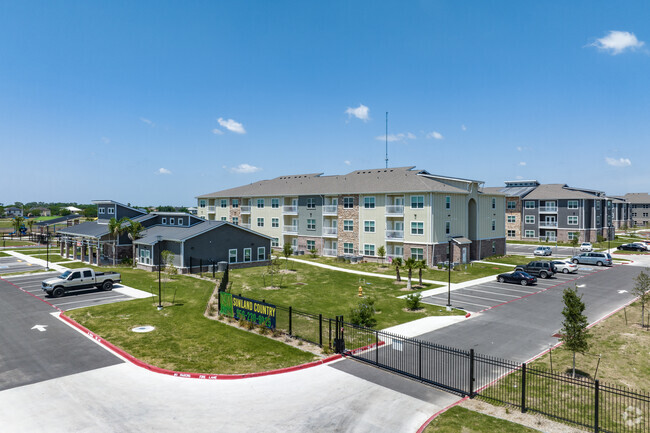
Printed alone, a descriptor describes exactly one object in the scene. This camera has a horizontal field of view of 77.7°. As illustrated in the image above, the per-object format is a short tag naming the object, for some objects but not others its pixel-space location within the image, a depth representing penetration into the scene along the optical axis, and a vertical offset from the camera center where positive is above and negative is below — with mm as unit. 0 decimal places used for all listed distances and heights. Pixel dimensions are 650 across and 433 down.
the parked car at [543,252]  64562 -5297
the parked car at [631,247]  71250 -5075
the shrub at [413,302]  29031 -6039
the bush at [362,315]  23875 -5716
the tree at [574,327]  17469 -4748
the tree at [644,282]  26938 -4224
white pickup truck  32625 -5323
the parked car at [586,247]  70056 -4935
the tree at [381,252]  51281 -4237
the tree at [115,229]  49188 -1323
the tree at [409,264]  36969 -4184
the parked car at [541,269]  43625 -5468
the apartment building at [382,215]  50594 +592
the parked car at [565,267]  46531 -5547
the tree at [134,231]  49025 -1546
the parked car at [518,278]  39200 -5858
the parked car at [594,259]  53500 -5387
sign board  23172 -5556
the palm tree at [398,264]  40912 -4625
